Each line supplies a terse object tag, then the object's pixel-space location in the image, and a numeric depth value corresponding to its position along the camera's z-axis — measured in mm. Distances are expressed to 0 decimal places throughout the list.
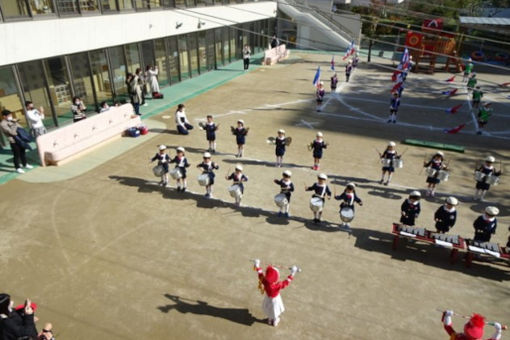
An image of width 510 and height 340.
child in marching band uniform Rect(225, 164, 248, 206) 11771
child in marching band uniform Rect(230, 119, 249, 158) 15281
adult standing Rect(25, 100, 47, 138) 15016
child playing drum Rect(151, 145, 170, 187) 12878
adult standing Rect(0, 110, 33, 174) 13383
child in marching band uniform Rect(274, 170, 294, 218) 11159
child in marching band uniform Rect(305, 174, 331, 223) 11258
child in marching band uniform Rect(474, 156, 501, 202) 12664
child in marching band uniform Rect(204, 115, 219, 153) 15719
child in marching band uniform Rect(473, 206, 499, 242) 9875
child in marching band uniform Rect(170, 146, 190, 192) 12538
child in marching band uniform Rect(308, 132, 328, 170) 14383
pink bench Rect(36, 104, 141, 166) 14797
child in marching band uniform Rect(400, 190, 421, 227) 10516
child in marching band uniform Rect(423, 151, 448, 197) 12836
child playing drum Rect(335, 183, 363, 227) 10758
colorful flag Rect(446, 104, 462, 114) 22312
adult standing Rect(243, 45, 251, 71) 31422
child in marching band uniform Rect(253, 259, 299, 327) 7547
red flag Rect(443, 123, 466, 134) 19500
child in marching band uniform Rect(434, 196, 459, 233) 10316
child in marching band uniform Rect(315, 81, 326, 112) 21094
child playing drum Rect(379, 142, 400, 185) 13445
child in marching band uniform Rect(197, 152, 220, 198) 12198
